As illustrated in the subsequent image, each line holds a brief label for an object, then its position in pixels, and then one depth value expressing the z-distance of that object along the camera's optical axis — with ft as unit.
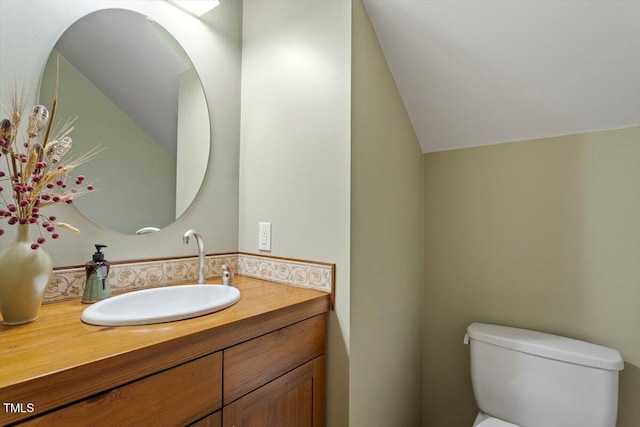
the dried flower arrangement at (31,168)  2.72
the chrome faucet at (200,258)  4.06
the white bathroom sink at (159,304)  2.66
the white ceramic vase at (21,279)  2.59
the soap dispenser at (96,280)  3.32
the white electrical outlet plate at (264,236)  4.62
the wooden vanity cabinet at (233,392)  2.09
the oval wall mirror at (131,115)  3.61
